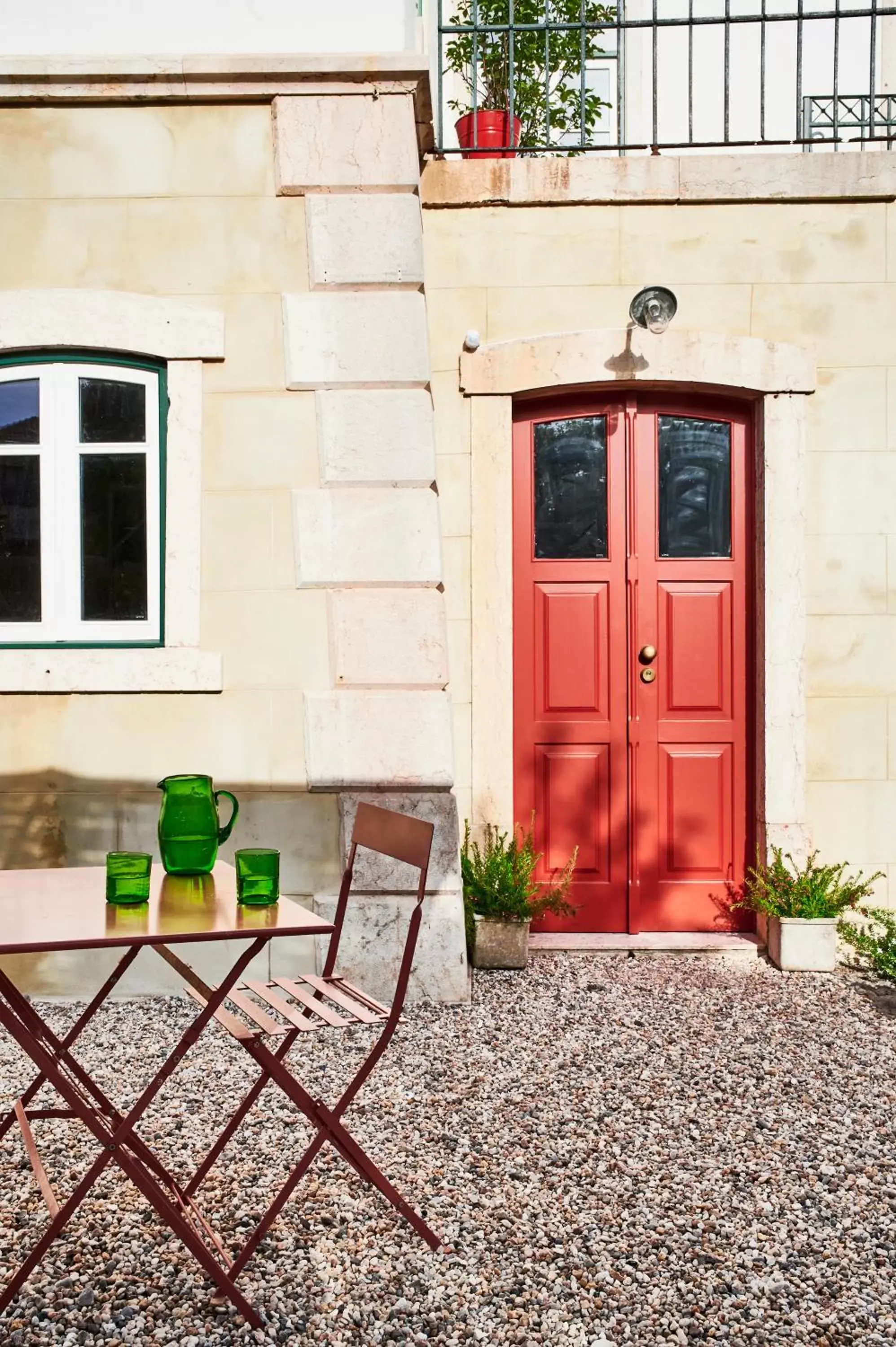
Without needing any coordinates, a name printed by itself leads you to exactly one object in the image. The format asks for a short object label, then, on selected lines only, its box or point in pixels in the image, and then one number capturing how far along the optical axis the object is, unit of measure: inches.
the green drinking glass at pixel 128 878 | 93.8
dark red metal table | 85.3
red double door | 228.2
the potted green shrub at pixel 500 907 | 207.3
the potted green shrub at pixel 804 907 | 210.2
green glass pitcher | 101.3
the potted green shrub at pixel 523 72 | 230.7
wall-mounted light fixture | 213.5
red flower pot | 228.7
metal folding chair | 99.7
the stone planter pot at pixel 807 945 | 209.9
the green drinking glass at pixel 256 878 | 94.3
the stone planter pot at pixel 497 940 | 207.3
